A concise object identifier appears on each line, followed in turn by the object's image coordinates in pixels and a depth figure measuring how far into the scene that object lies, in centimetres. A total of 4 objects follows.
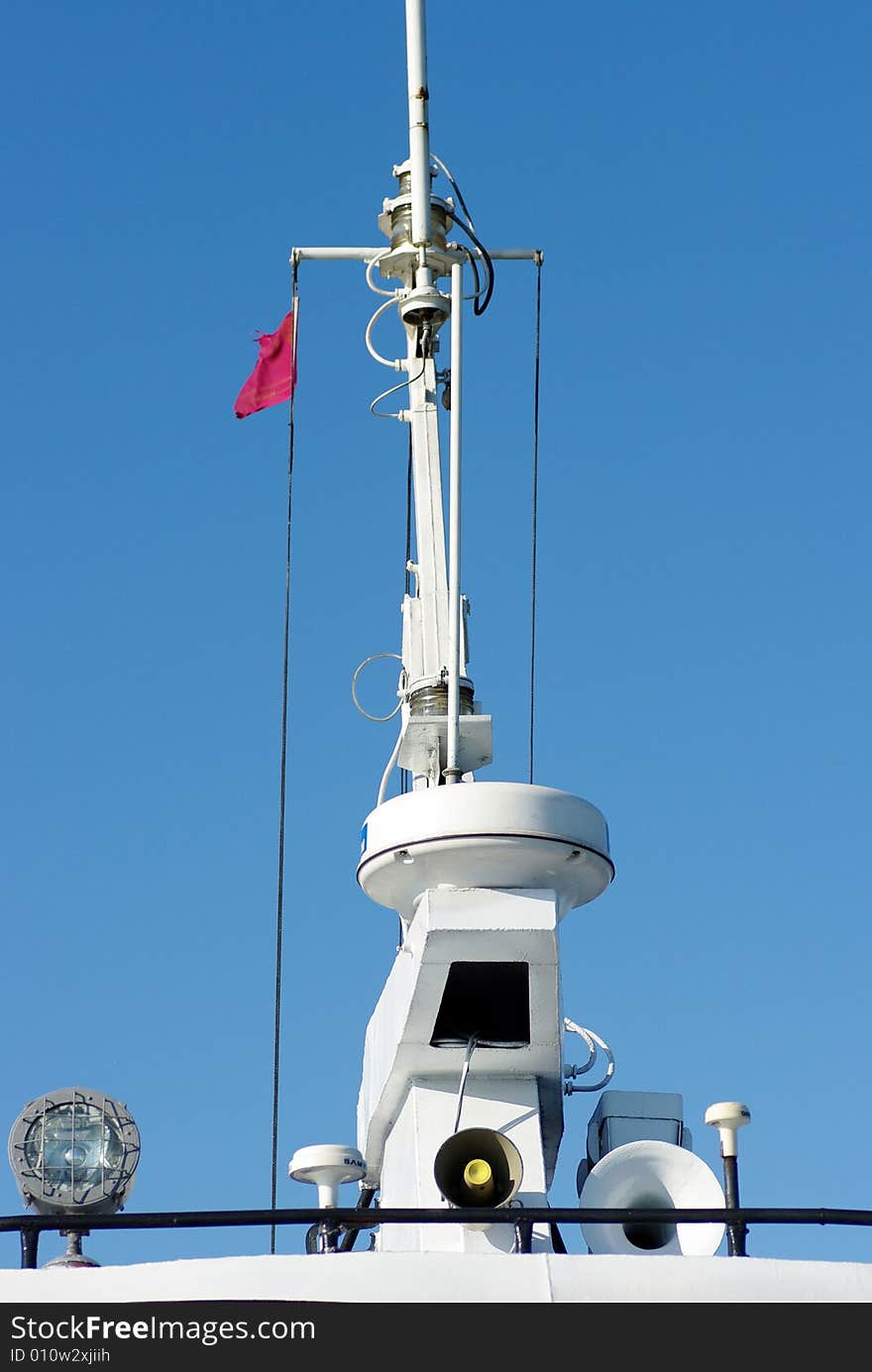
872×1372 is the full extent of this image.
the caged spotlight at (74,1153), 1231
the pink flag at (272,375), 1911
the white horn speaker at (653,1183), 1337
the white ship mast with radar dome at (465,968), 1377
